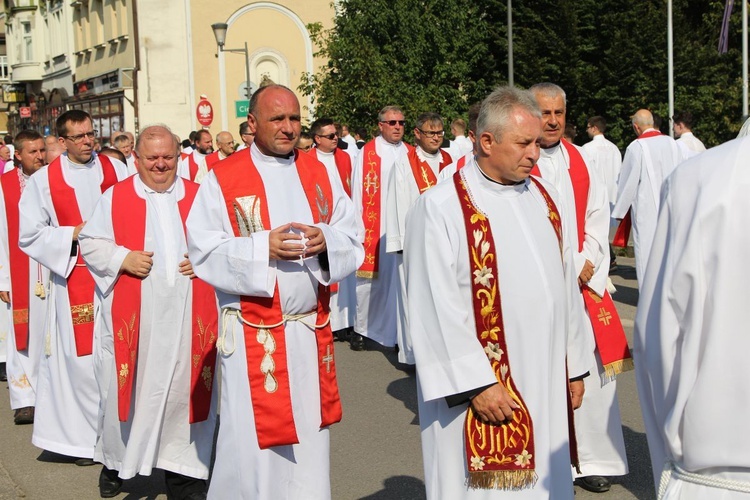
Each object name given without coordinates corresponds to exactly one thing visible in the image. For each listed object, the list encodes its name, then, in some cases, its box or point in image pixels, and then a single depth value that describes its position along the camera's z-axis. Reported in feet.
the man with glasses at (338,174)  35.60
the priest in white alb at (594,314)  18.86
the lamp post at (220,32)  73.67
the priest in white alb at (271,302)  15.88
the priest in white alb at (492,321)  13.32
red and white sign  80.82
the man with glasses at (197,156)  49.25
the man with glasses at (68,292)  23.00
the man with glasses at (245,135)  39.93
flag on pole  84.08
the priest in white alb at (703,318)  7.78
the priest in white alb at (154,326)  19.65
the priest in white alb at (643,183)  32.94
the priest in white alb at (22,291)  27.35
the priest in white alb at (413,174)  29.76
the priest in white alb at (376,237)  33.81
